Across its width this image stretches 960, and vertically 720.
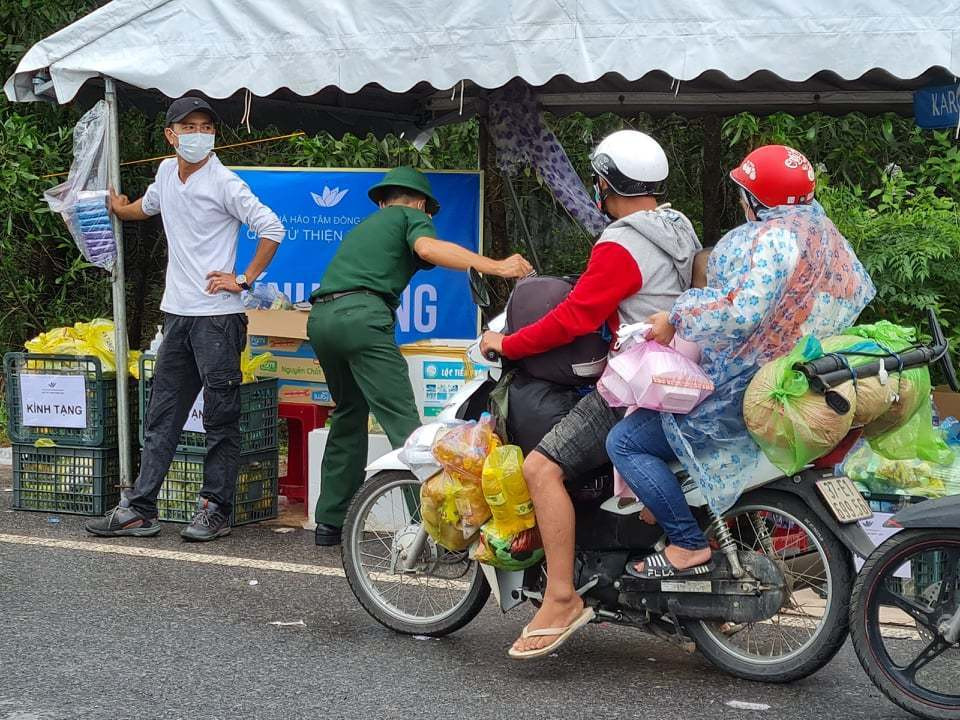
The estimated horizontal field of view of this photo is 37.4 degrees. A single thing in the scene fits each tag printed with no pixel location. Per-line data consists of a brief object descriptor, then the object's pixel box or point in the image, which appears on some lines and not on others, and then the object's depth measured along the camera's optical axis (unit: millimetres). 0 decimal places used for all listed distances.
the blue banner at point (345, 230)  8414
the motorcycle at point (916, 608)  4379
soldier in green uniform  6523
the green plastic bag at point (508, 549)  4996
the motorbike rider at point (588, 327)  4859
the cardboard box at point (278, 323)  7957
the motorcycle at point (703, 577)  4656
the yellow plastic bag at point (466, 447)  5027
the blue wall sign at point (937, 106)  7000
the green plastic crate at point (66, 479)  7805
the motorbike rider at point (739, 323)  4617
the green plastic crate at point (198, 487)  7602
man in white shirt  7125
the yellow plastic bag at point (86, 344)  7867
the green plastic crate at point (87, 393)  7746
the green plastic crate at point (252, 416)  7605
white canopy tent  6035
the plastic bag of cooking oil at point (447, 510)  5086
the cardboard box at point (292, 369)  7977
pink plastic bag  4609
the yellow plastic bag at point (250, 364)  7707
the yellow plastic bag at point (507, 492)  4945
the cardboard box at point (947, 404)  6934
